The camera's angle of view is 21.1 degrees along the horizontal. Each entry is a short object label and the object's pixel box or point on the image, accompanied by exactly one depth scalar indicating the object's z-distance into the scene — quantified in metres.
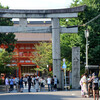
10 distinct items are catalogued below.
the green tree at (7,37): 36.25
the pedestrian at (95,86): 15.80
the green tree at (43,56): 49.38
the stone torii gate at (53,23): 25.89
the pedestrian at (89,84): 18.40
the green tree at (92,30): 31.75
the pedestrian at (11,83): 26.40
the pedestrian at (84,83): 18.53
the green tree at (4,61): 38.41
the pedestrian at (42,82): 29.84
